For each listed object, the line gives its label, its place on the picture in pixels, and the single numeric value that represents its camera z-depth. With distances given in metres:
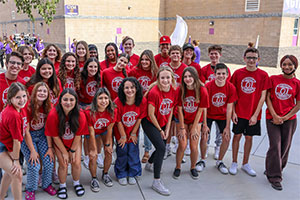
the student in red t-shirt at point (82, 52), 4.64
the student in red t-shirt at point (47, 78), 3.64
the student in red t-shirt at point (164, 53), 4.96
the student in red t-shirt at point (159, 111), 3.71
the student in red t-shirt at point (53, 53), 4.50
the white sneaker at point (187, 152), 4.89
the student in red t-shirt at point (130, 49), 5.16
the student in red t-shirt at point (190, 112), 3.85
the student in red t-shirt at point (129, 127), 3.68
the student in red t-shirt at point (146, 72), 4.40
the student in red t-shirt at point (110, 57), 4.75
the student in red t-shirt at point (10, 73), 3.46
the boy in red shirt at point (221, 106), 4.03
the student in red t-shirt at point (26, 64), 4.02
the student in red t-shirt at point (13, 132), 2.92
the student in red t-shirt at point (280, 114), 3.81
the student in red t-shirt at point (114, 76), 4.35
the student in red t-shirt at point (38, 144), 3.32
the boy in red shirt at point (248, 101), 4.01
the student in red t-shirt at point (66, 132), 3.33
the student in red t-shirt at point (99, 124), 3.58
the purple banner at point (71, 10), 18.03
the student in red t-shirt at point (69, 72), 4.17
